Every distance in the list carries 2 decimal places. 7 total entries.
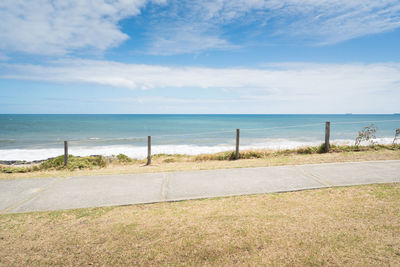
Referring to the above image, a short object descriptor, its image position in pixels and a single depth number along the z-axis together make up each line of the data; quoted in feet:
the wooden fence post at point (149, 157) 30.53
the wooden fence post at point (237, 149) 30.37
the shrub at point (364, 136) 33.07
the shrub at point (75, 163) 28.04
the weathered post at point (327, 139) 30.45
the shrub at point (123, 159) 33.34
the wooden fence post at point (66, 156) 28.32
